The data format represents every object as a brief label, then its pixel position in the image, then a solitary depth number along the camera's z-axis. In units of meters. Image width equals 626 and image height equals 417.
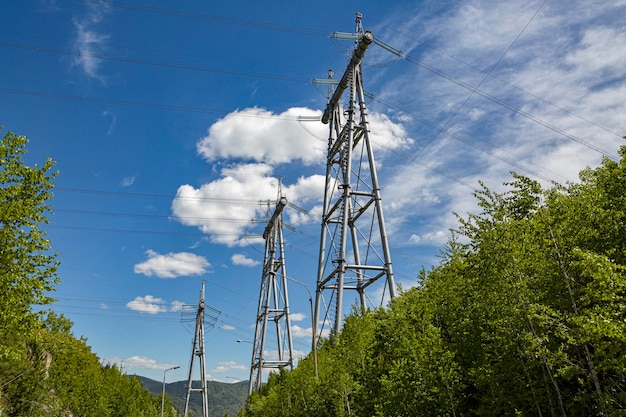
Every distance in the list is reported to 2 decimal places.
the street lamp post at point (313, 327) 24.72
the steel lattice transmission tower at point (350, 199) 25.44
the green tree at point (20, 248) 12.67
